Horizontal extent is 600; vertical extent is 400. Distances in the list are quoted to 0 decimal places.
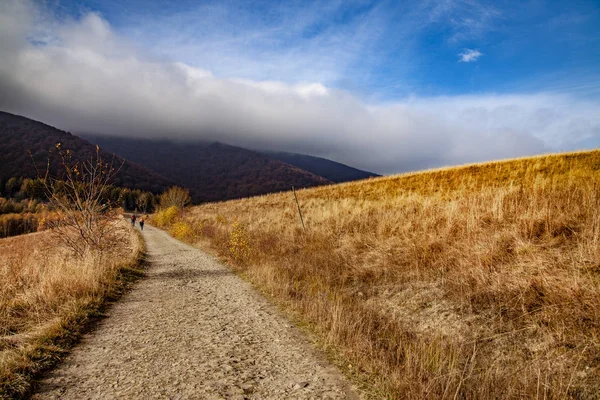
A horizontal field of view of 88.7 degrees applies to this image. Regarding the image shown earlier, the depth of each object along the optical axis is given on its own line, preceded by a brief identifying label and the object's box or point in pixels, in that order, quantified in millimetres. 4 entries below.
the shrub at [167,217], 46409
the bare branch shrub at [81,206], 9680
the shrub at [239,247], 12531
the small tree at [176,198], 56875
